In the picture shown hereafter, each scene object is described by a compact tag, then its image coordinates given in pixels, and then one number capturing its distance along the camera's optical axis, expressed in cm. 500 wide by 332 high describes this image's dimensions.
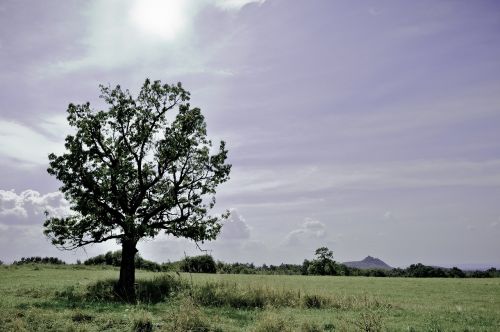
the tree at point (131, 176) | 2917
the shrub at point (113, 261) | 7131
